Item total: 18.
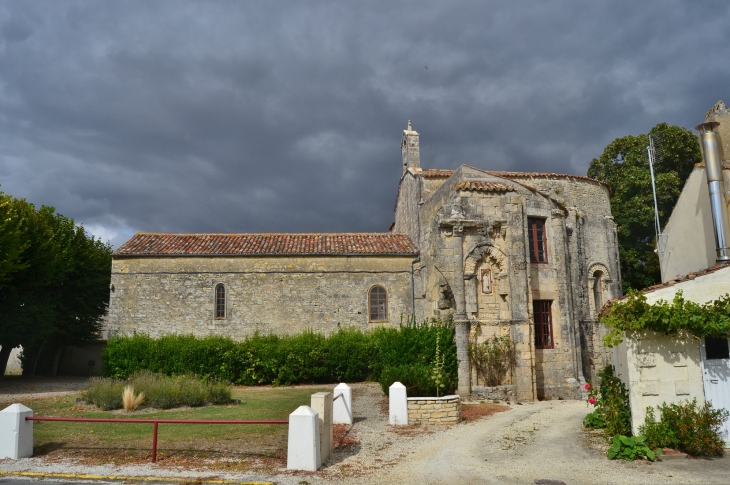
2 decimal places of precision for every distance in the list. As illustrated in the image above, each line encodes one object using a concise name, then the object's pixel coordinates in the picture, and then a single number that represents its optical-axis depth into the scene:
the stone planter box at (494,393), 17.08
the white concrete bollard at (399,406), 12.61
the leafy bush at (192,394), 15.36
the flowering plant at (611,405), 10.36
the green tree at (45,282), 20.91
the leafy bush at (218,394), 15.98
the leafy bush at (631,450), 8.95
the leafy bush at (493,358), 17.47
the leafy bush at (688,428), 8.89
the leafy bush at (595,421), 11.69
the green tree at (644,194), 31.03
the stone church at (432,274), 18.22
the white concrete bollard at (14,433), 9.36
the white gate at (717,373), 9.23
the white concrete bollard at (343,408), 12.80
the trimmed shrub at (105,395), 14.61
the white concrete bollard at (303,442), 8.46
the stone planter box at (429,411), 12.76
